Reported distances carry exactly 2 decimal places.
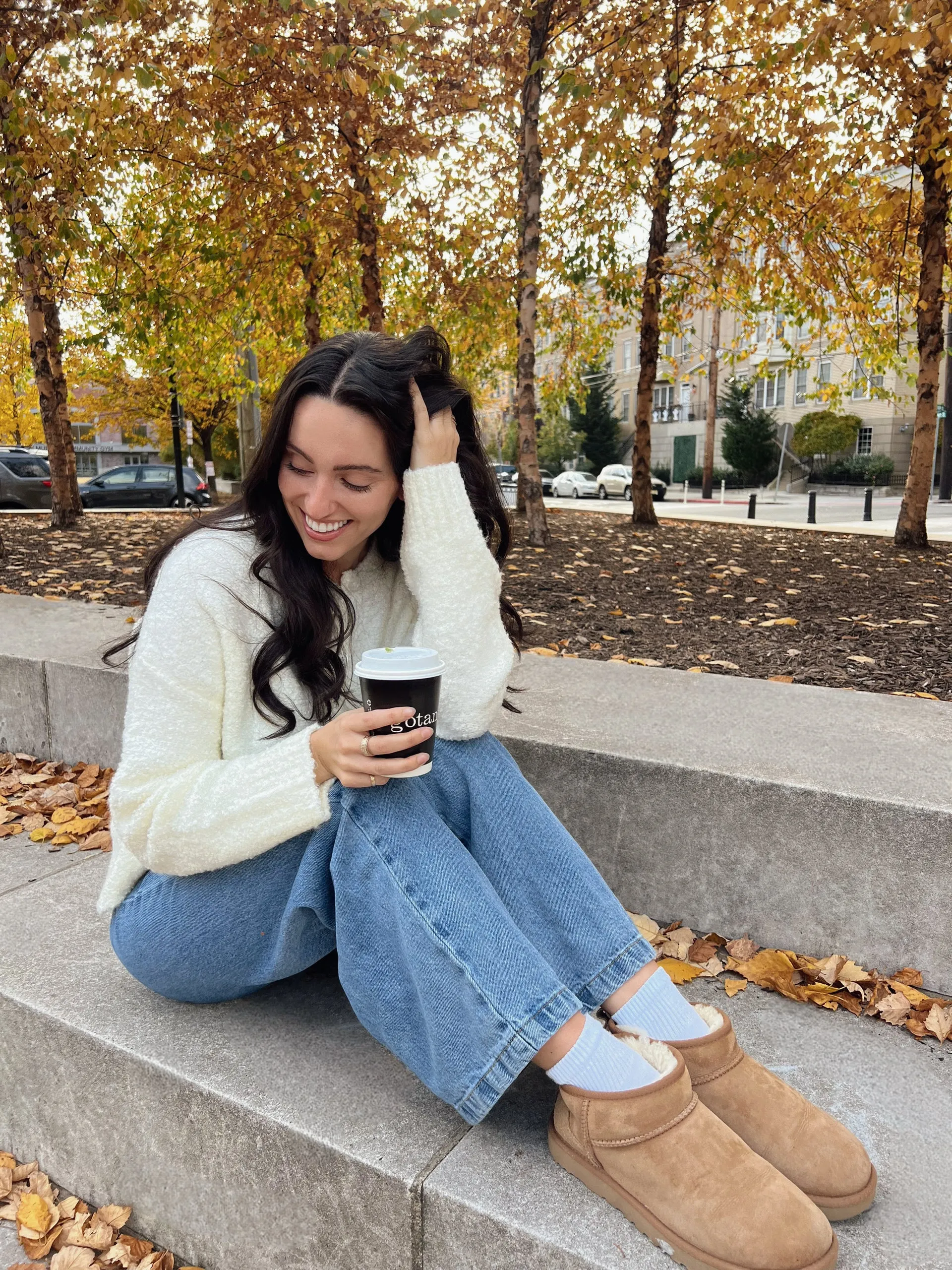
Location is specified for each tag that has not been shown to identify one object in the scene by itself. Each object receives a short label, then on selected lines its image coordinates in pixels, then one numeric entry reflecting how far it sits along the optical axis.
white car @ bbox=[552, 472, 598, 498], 36.44
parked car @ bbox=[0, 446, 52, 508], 20.77
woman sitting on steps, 1.48
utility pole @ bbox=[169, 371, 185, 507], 22.20
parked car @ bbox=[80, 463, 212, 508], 22.89
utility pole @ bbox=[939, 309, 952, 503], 23.14
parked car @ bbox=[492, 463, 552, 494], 36.00
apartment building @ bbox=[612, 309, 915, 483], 40.22
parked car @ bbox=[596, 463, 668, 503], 34.38
